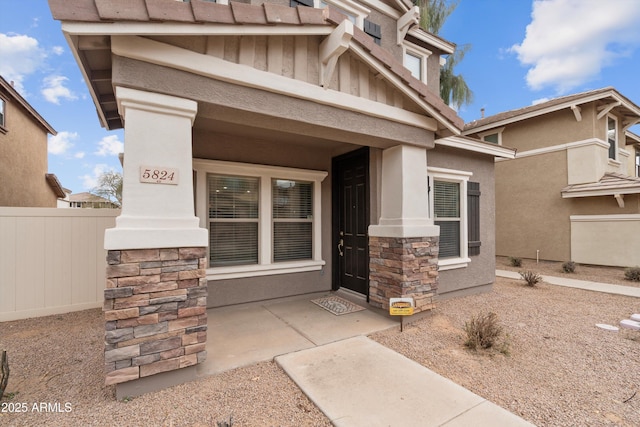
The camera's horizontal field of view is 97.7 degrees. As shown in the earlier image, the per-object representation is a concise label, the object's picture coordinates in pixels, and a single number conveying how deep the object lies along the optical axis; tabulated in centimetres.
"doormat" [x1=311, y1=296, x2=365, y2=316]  467
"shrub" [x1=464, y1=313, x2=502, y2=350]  343
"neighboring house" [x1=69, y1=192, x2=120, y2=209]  1803
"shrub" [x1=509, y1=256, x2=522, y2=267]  966
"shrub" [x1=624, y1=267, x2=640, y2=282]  746
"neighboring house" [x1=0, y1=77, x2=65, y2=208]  882
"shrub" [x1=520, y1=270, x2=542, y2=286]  673
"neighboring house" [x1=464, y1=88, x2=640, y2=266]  914
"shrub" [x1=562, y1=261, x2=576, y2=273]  863
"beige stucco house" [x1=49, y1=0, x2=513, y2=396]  243
